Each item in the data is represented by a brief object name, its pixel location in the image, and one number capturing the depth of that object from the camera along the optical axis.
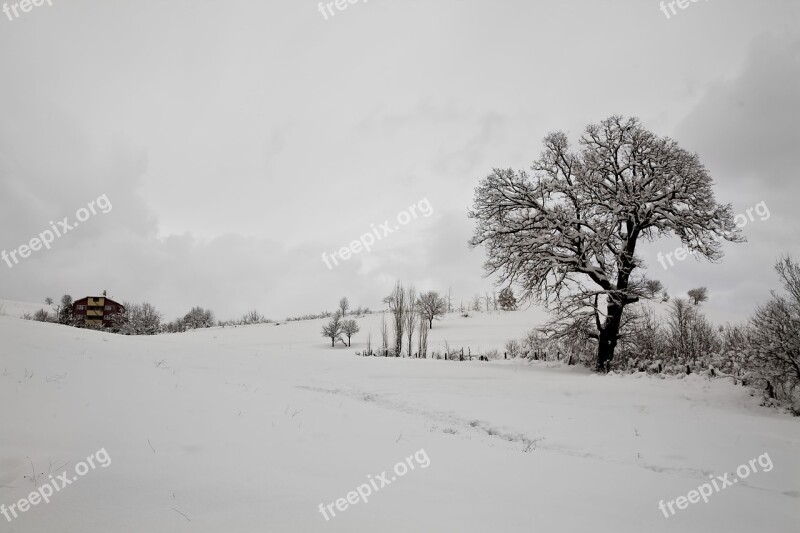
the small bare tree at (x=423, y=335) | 24.66
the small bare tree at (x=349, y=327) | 36.31
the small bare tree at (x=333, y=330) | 36.03
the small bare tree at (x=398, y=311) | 25.41
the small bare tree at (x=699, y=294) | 42.28
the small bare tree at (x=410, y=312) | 26.30
